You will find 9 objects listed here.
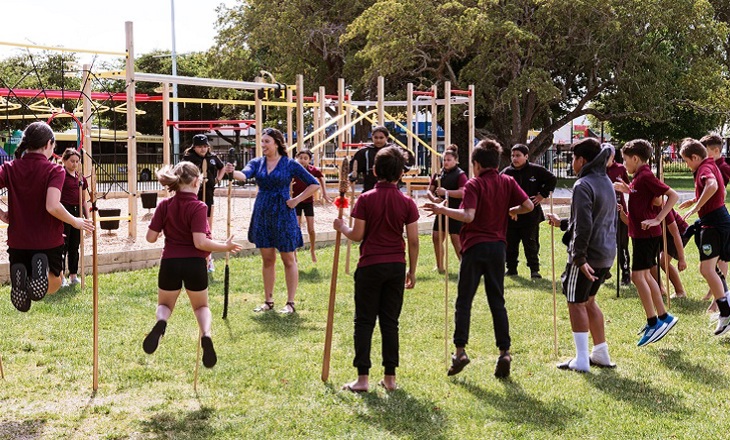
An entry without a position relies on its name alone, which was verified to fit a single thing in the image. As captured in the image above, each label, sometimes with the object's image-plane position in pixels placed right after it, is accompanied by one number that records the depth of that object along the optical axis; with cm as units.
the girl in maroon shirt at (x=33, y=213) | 612
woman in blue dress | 877
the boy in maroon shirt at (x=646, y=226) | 753
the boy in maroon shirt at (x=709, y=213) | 804
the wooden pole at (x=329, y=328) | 626
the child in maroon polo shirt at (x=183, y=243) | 596
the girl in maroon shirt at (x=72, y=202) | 1019
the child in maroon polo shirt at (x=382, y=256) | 603
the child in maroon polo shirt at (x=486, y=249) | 650
